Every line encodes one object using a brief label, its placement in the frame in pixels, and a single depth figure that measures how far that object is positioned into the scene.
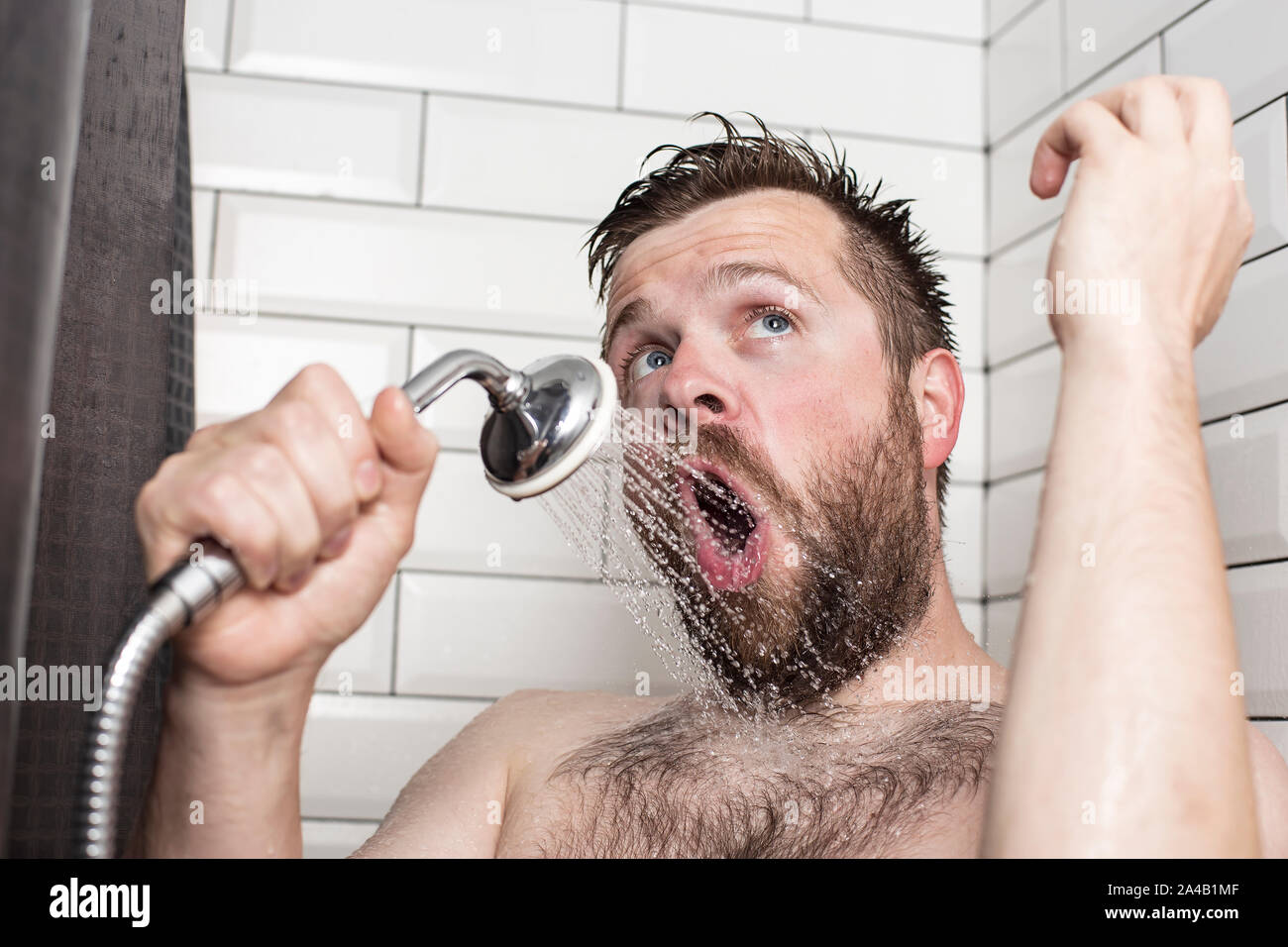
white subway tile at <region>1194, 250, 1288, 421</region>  1.03
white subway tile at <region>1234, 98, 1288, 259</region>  1.02
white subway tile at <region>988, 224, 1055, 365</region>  1.42
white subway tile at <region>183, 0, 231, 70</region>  1.44
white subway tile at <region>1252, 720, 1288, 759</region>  0.98
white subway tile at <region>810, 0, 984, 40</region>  1.57
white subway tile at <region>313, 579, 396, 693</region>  1.39
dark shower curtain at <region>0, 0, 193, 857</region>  0.76
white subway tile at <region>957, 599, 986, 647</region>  1.52
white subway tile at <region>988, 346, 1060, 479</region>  1.40
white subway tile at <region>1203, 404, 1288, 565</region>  1.02
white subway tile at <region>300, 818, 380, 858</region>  1.37
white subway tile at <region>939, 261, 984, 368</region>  1.54
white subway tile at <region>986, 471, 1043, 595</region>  1.42
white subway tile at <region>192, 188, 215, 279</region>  1.41
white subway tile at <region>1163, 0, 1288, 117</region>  1.04
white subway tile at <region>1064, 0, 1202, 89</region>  1.23
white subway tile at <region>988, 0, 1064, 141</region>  1.45
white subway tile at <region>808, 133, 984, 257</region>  1.54
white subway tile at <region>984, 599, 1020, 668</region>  1.43
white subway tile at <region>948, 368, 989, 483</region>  1.53
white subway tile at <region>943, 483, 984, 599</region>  1.51
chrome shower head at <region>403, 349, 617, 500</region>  0.66
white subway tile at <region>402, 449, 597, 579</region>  1.43
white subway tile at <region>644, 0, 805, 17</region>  1.54
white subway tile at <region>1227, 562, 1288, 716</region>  1.00
